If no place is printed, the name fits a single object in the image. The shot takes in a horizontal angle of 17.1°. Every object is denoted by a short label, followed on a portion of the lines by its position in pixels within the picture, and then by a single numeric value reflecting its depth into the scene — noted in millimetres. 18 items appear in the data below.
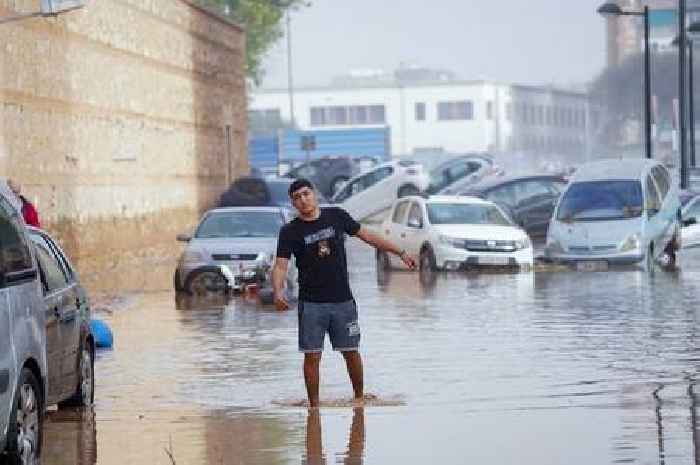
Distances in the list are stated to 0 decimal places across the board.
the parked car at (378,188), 69188
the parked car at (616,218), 40375
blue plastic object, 24766
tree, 109125
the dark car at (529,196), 55562
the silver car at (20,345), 13508
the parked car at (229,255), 34281
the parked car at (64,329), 16547
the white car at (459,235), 40562
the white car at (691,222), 46000
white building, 186250
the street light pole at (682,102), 56019
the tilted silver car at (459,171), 71812
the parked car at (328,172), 88438
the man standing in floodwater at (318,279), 17672
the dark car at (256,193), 53906
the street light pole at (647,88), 52531
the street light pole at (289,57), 132350
